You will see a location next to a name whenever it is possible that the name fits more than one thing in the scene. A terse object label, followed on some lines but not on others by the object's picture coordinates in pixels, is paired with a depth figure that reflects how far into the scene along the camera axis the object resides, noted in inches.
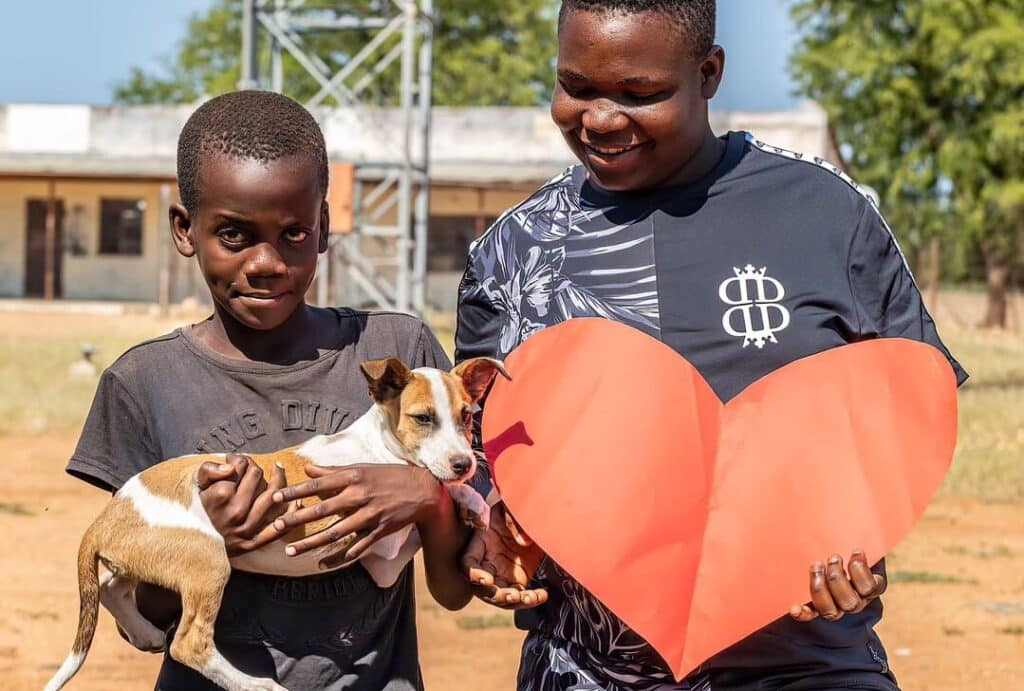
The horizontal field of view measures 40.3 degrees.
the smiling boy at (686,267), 99.3
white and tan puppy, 95.4
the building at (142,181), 1124.5
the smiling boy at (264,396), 102.4
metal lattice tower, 753.6
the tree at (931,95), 1167.0
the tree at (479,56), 1695.4
